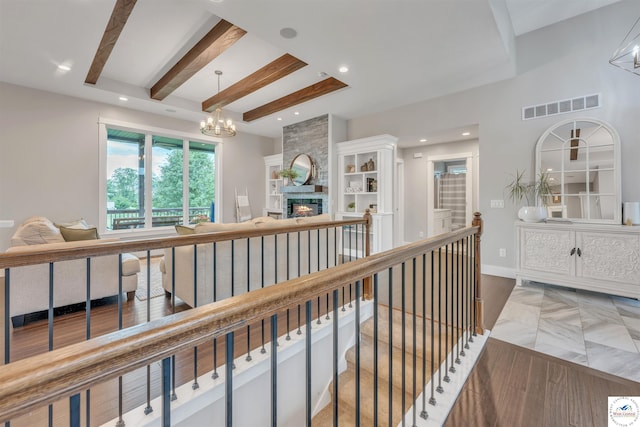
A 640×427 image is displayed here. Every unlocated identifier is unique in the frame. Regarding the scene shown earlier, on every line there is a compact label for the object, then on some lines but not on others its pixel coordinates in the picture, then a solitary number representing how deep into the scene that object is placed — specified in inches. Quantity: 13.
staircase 77.0
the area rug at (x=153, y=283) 131.1
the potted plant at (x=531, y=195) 138.3
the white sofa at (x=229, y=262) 108.5
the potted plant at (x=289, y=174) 242.1
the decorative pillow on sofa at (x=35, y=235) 108.2
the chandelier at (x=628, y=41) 119.6
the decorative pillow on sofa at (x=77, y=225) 151.5
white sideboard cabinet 114.3
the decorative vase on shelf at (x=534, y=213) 137.5
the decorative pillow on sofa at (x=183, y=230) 120.1
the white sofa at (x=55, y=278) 100.9
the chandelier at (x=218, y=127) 169.8
